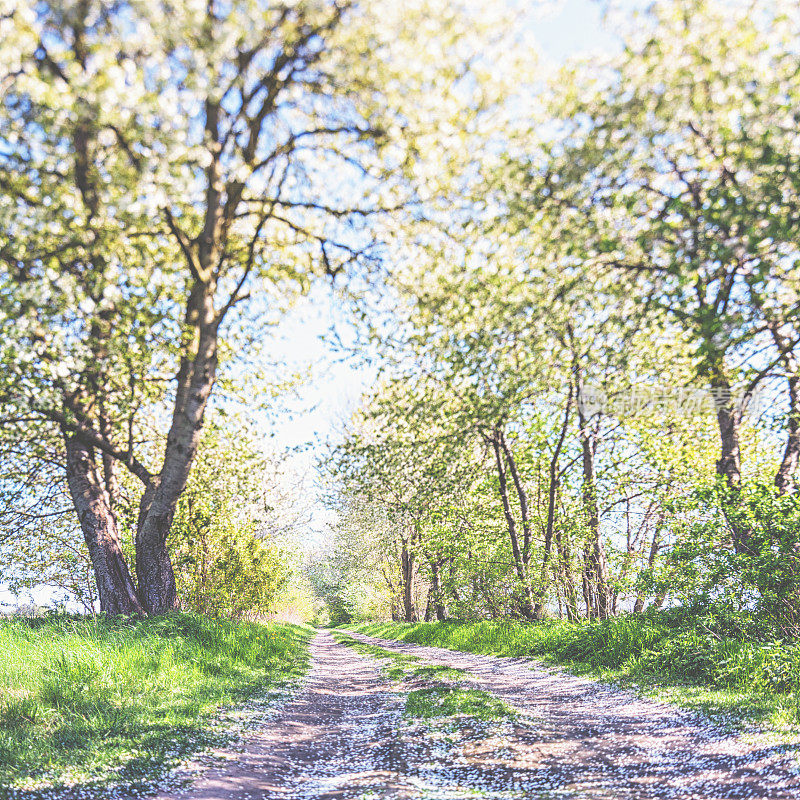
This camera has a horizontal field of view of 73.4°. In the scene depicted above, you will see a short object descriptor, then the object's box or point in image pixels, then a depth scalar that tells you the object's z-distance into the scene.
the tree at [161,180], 6.29
